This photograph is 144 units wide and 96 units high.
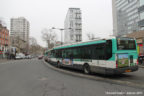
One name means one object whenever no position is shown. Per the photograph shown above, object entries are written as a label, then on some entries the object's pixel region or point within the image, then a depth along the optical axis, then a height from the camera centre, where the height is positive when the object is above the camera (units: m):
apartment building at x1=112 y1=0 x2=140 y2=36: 58.08 +22.02
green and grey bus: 6.99 -0.22
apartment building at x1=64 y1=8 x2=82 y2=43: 59.69 +15.55
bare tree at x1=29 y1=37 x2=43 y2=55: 81.36 +7.20
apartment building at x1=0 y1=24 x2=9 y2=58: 50.75 +5.41
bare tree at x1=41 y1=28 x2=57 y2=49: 54.12 +7.29
